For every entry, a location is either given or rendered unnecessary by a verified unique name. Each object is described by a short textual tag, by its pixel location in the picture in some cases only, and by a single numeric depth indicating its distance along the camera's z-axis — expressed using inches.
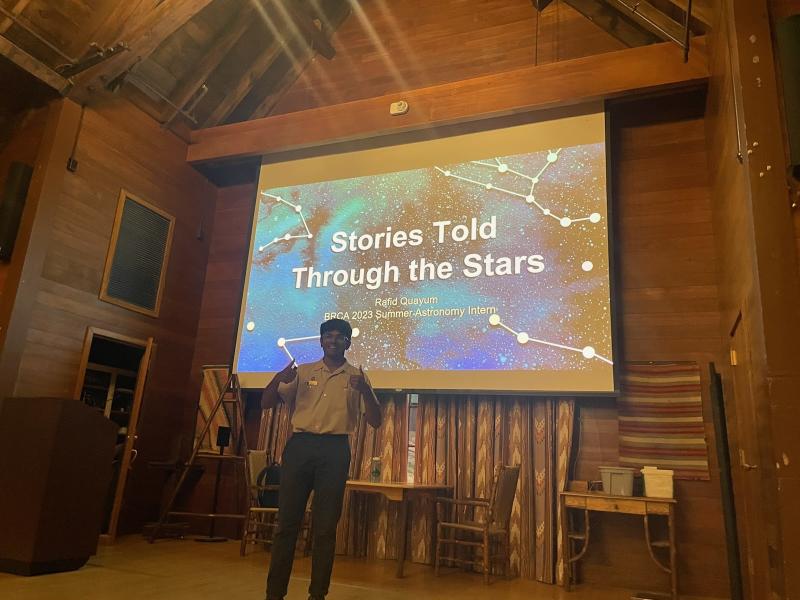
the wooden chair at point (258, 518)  181.2
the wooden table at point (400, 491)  158.4
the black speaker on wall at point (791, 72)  111.3
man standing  106.7
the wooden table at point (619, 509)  150.1
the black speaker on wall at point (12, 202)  177.9
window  206.5
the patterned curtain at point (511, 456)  170.4
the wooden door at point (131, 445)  190.2
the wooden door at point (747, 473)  120.1
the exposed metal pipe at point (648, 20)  180.9
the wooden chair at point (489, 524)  157.0
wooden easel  194.7
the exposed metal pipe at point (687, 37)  161.9
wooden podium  132.5
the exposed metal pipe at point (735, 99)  124.3
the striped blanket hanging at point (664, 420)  166.9
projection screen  178.1
